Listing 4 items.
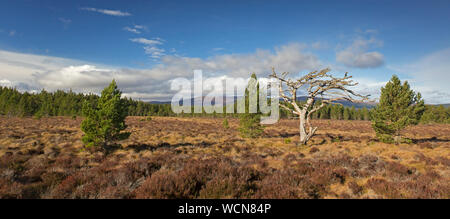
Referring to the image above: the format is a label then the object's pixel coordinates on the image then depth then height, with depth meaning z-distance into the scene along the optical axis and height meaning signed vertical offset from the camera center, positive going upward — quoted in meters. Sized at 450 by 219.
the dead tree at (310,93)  15.55 +1.40
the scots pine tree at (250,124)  23.11 -1.87
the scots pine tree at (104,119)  13.55 -0.77
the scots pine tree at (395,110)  16.39 -0.06
